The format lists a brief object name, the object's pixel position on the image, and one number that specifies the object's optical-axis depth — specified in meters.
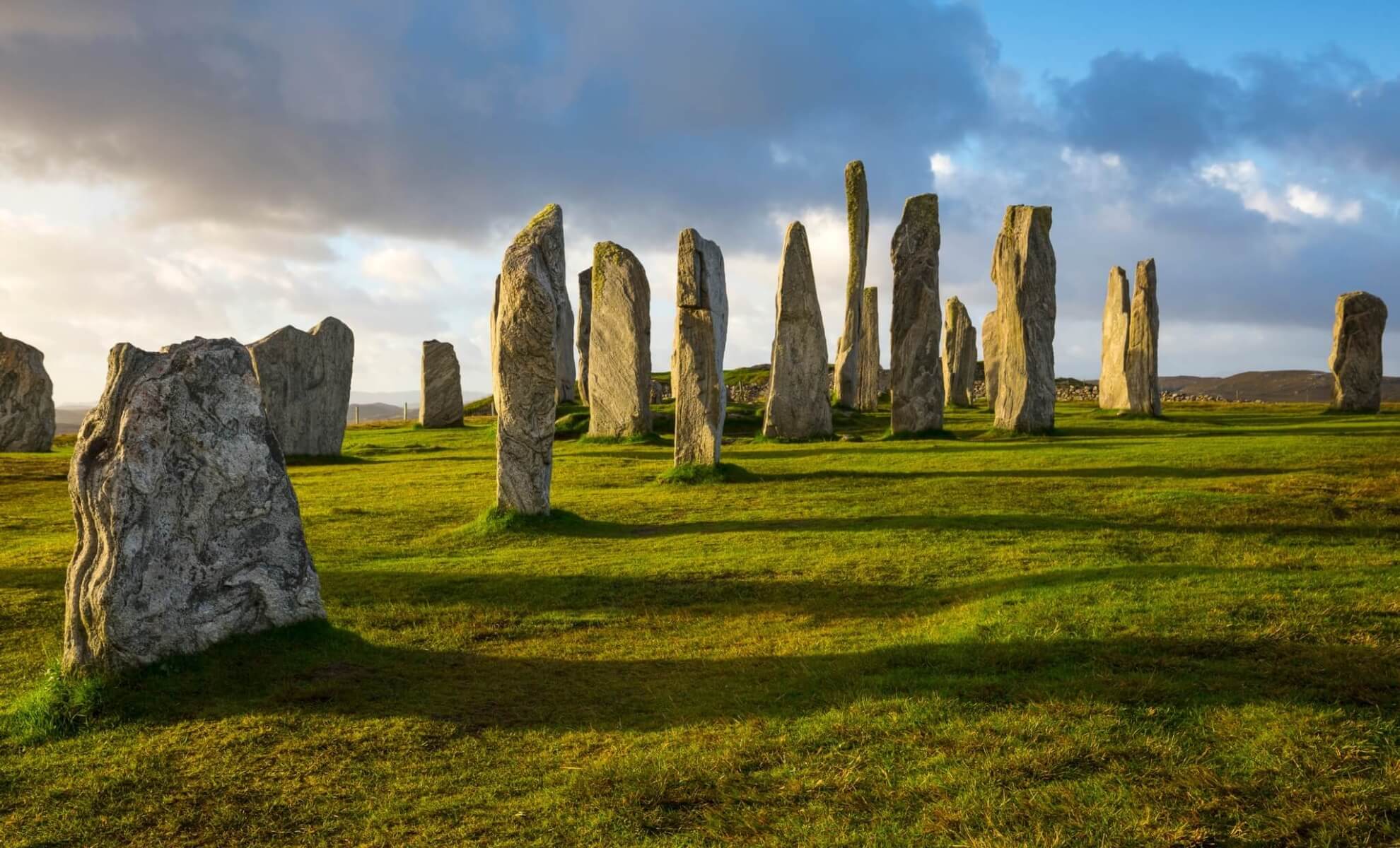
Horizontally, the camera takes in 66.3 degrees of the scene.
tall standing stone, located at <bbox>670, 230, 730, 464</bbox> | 17.78
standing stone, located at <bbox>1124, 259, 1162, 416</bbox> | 31.02
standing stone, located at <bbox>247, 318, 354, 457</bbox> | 22.61
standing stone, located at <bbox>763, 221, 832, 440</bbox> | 24.09
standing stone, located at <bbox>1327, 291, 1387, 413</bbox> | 32.25
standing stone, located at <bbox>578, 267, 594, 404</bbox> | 37.88
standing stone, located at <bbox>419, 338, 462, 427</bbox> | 34.66
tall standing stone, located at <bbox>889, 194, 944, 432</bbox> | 25.05
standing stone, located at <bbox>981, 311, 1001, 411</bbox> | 38.00
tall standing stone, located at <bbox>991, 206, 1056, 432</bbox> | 24.53
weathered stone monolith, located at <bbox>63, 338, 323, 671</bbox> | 7.47
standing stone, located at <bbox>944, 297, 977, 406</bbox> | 40.25
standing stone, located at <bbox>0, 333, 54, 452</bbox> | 27.25
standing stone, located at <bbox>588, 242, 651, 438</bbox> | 25.98
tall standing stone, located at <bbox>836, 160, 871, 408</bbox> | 34.38
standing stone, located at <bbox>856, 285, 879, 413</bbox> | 37.41
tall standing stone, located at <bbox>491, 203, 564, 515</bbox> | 13.52
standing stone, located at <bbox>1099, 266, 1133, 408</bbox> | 32.41
